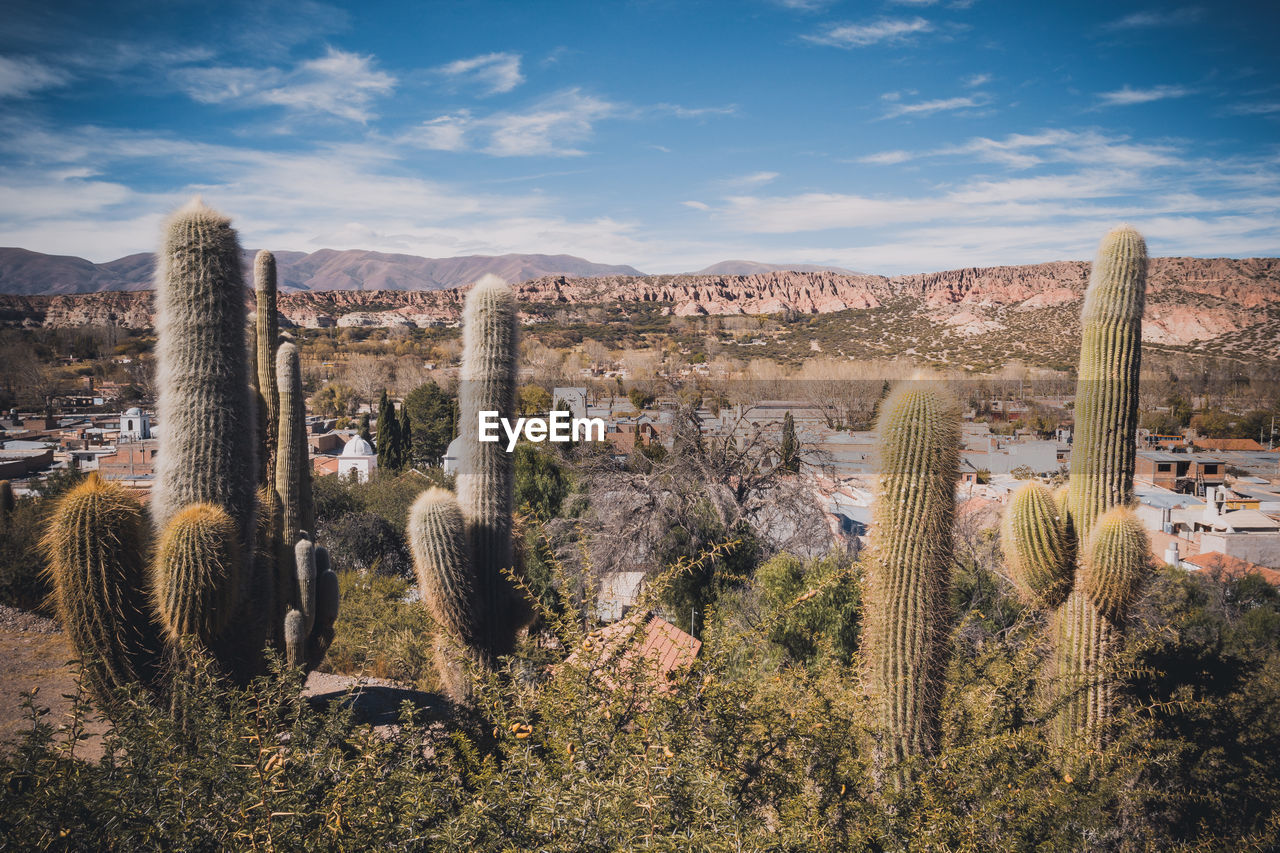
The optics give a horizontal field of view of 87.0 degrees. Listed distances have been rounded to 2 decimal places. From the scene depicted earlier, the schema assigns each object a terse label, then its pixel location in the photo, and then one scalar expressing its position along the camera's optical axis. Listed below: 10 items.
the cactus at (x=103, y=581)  4.10
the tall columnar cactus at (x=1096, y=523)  4.89
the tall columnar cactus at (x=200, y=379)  4.57
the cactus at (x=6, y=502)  13.17
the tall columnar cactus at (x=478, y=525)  5.29
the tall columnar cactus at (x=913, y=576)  4.07
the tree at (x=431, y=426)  32.16
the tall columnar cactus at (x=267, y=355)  7.39
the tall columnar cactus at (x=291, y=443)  7.55
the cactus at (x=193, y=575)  4.14
